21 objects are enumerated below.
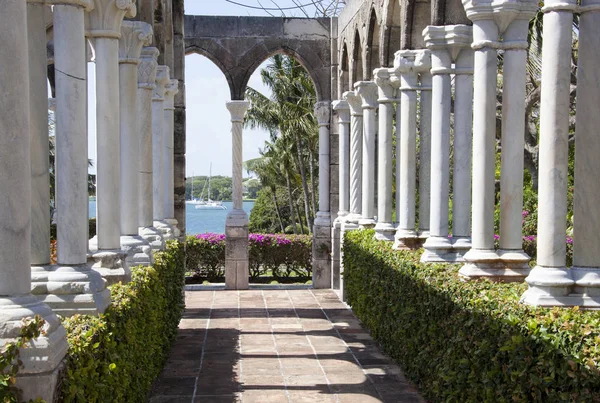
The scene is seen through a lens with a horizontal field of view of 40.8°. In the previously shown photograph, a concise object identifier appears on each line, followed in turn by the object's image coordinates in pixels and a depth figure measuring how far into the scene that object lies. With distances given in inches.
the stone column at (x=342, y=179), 574.2
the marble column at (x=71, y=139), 206.5
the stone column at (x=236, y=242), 584.1
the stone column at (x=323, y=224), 600.4
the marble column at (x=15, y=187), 143.9
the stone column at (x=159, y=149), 423.5
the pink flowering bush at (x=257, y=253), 655.1
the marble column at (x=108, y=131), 259.8
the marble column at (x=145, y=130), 360.8
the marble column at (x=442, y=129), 312.3
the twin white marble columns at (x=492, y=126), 253.3
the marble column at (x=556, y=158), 201.3
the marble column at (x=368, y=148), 504.4
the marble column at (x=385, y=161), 441.7
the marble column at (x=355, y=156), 536.4
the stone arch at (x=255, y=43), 590.9
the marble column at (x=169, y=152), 457.7
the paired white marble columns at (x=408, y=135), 373.2
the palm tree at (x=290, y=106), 1300.4
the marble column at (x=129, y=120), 311.4
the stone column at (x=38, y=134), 194.9
